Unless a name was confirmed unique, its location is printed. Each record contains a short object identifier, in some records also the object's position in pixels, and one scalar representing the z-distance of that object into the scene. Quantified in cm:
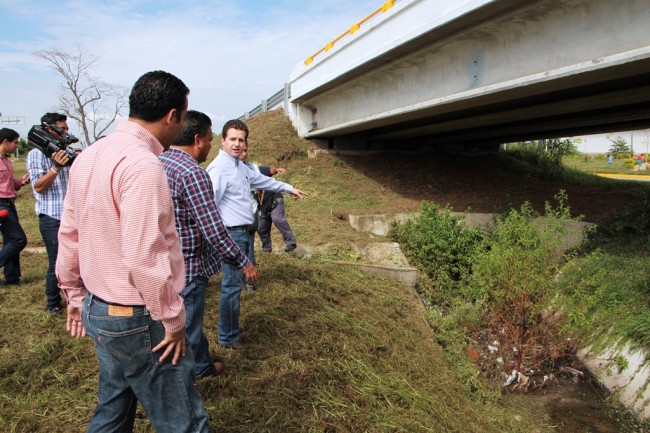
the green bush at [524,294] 487
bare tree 2948
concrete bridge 534
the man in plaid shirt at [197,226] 267
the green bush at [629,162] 2981
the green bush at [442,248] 702
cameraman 445
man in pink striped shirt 163
